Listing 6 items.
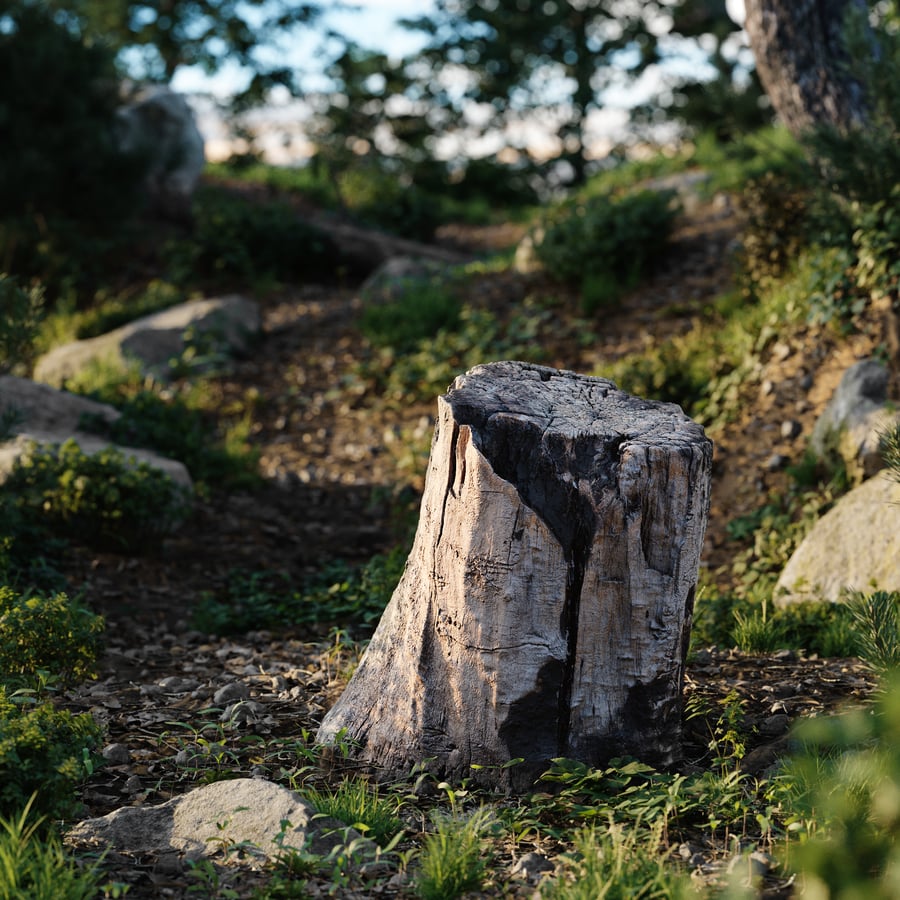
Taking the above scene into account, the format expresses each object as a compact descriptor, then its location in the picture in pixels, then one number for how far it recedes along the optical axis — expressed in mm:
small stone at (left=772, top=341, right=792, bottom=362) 7199
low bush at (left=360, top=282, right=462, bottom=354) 9680
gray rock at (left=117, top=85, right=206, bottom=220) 14227
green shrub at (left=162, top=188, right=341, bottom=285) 12766
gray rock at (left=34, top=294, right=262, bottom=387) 9625
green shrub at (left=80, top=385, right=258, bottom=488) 7508
